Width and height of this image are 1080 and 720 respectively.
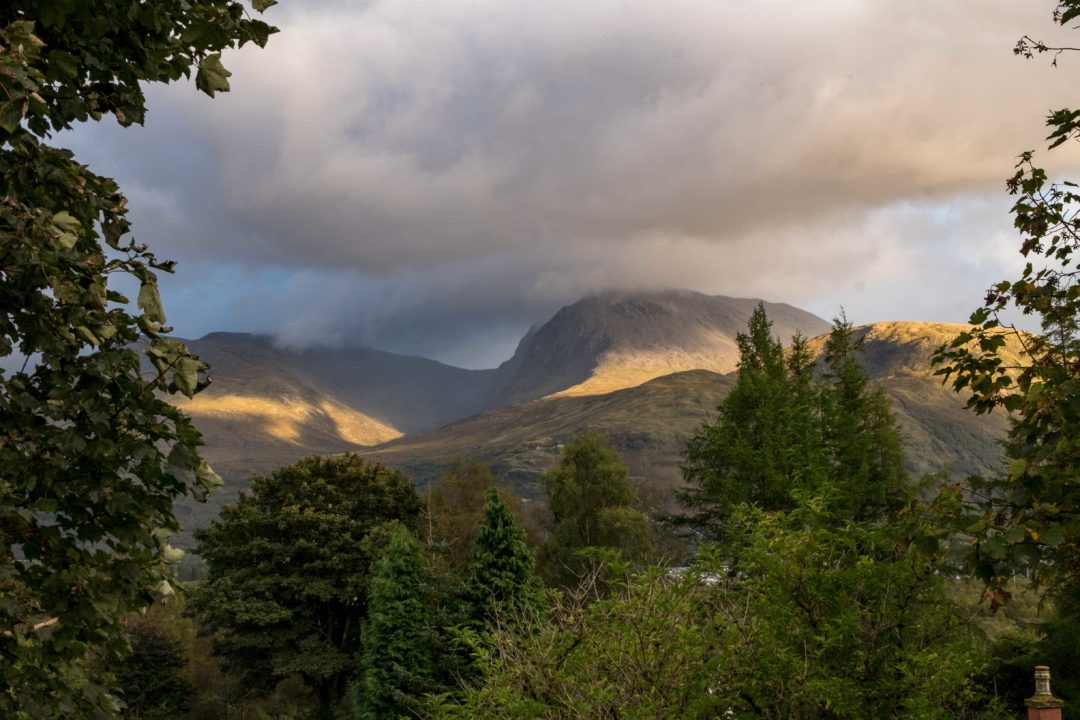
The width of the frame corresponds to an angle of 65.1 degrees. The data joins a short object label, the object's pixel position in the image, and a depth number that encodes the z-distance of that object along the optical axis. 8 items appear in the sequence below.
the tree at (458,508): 49.55
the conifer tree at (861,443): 34.31
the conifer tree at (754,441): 31.83
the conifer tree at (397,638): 32.06
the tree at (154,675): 41.91
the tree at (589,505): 52.59
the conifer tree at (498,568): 31.62
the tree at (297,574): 41.34
